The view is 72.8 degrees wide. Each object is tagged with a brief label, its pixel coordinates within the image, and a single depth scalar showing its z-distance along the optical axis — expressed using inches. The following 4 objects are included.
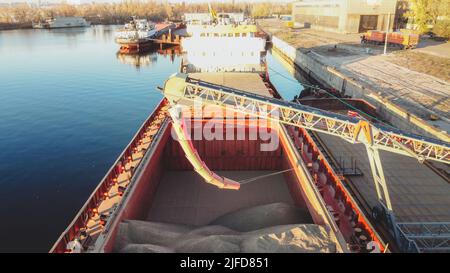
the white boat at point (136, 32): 3006.9
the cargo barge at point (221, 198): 417.4
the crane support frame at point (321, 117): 470.0
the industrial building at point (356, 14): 2913.4
